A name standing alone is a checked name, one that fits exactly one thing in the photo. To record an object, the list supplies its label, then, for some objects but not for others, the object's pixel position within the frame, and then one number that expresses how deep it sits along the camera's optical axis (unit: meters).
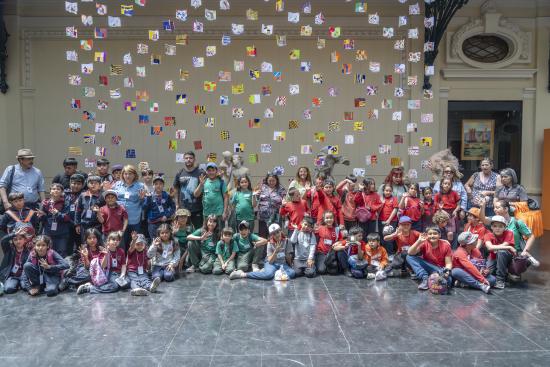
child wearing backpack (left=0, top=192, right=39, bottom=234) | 5.88
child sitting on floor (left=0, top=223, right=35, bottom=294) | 5.46
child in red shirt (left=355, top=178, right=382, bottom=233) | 6.81
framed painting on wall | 9.78
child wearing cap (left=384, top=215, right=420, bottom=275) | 6.12
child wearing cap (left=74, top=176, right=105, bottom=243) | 6.00
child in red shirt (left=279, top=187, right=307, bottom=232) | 6.68
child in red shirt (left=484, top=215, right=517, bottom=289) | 5.65
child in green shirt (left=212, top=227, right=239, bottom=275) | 6.29
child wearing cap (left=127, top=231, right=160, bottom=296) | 5.53
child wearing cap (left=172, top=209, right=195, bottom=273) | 6.49
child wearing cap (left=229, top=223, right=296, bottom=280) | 6.01
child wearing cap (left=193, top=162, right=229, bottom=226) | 6.75
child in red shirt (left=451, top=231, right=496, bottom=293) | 5.46
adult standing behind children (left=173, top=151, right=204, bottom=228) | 6.90
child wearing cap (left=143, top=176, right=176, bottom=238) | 6.54
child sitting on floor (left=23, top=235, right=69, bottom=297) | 5.32
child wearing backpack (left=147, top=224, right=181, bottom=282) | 5.94
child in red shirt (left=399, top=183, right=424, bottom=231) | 6.56
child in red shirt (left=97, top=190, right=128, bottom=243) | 6.03
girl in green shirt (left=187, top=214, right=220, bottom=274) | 6.37
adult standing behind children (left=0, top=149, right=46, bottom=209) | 6.43
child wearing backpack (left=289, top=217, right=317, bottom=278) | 6.20
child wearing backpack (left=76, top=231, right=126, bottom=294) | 5.41
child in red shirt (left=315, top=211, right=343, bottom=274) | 6.35
